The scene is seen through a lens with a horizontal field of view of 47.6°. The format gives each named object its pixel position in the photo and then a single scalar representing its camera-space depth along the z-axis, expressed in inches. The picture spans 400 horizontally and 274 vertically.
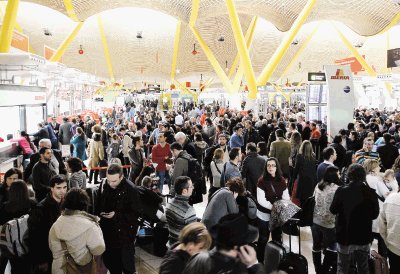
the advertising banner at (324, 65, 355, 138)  556.7
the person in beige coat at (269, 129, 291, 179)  324.8
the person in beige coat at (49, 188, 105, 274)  145.8
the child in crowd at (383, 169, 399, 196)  215.6
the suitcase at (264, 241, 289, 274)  167.4
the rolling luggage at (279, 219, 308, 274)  159.9
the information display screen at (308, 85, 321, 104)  638.0
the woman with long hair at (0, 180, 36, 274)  173.2
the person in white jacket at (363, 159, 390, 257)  214.8
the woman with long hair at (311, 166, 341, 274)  197.2
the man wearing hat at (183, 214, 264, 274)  102.0
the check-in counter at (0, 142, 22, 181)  395.9
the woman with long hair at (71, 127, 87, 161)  433.1
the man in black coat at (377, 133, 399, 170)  330.6
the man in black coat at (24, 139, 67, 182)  268.8
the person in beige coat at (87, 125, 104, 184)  405.1
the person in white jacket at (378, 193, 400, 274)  168.4
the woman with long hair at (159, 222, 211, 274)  114.1
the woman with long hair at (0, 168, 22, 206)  198.7
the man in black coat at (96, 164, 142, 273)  177.6
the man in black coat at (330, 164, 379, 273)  178.7
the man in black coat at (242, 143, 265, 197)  259.1
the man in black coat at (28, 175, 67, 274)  161.9
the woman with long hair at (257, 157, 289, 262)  207.9
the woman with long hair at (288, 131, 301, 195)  326.6
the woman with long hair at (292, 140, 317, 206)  269.9
